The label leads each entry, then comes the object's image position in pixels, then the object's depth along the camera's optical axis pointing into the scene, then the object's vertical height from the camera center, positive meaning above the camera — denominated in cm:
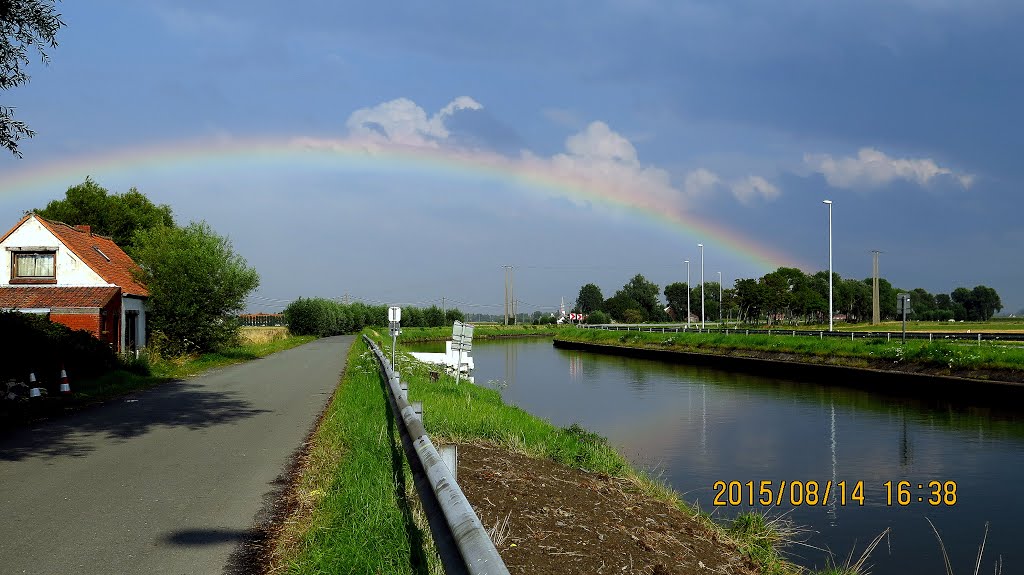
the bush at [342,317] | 7401 -50
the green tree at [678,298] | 16962 +320
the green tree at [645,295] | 17100 +398
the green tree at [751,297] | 9781 +202
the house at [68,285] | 3017 +125
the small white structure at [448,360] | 2894 -185
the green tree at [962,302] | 17038 +224
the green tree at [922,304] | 16025 +188
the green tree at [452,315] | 12313 -44
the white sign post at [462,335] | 2706 -81
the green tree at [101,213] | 5850 +780
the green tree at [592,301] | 19612 +299
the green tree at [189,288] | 3478 +117
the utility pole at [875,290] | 8204 +242
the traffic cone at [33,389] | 1505 -149
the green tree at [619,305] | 16428 +163
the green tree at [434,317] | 11656 -65
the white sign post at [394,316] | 2359 -10
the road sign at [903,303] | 3733 +44
